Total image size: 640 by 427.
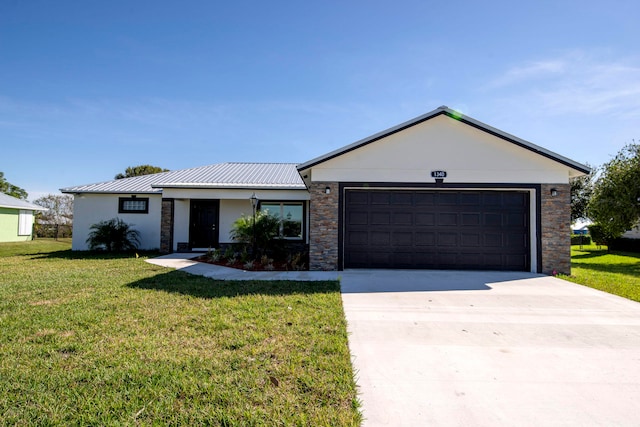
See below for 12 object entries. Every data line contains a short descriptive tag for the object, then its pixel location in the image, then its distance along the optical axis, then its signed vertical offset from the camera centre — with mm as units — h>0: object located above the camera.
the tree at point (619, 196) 15156 +1785
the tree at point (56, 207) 29219 +1333
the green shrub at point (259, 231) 11055 -207
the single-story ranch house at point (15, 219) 21531 +118
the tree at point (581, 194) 23875 +2861
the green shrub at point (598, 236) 21583 -331
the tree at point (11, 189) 32312 +3296
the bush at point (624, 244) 20500 -876
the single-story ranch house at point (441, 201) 9133 +832
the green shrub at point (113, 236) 14180 -648
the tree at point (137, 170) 35125 +5955
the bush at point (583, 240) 28203 -817
